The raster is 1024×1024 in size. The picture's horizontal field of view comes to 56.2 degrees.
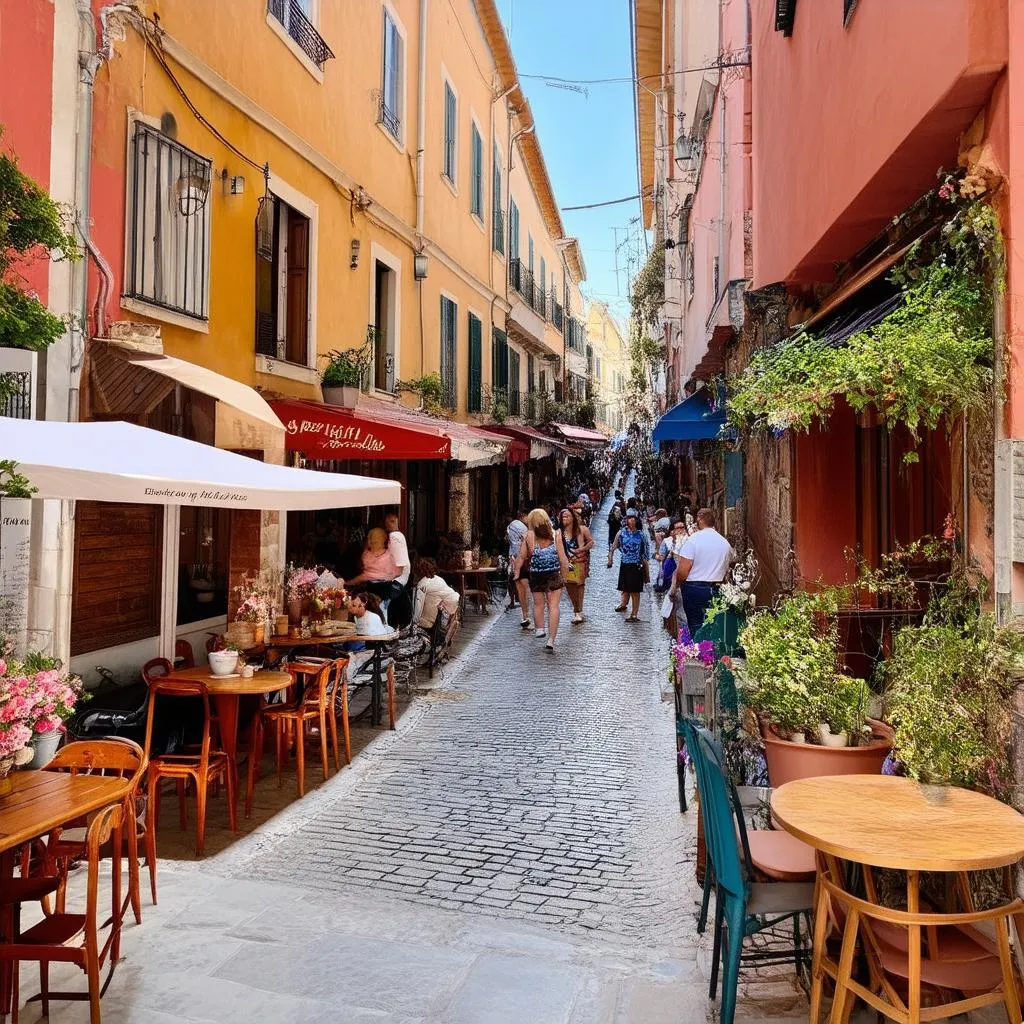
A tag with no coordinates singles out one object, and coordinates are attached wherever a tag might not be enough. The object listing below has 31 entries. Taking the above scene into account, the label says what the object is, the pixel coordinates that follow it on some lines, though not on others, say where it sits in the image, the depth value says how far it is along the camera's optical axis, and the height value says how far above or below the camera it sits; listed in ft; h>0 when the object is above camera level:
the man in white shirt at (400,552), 36.06 -0.64
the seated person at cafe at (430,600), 34.06 -2.30
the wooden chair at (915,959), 9.82 -4.68
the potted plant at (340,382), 35.78 +5.73
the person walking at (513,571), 45.75 -1.73
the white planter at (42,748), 15.72 -3.62
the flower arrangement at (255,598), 26.30 -1.82
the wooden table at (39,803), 11.75 -3.56
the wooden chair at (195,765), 18.21 -4.56
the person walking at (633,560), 46.34 -1.17
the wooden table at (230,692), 20.38 -3.38
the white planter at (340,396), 35.83 +5.18
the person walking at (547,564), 40.11 -1.19
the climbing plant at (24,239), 15.38 +4.90
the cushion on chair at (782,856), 12.07 -4.14
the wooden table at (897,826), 9.61 -3.12
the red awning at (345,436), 31.04 +3.25
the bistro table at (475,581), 48.57 -2.44
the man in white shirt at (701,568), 31.91 -1.06
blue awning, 40.96 +4.87
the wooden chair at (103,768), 14.08 -3.58
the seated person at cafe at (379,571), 36.01 -1.36
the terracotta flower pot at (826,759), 13.61 -3.17
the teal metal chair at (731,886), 11.41 -4.32
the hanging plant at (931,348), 12.61 +2.69
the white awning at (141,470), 14.62 +1.07
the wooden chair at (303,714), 21.80 -4.23
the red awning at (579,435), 81.97 +9.09
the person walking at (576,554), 47.09 -0.87
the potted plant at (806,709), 13.73 -2.54
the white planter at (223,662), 21.85 -2.93
